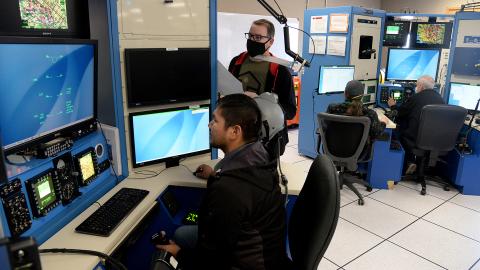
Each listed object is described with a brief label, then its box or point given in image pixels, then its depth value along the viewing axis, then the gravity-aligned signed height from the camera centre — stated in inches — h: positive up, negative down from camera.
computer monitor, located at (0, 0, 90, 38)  62.9 +5.9
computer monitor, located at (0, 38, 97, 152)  50.9 -5.6
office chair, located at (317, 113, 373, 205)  124.9 -28.9
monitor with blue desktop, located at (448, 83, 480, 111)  151.0 -15.7
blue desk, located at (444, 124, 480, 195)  142.7 -42.9
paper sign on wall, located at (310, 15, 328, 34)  167.2 +13.6
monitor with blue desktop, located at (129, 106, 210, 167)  79.4 -18.1
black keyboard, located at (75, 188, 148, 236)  57.2 -26.6
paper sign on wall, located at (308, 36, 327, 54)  169.6 +4.6
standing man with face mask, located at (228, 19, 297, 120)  96.8 -6.6
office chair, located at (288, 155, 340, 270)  49.4 -22.4
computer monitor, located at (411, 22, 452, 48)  174.7 +10.2
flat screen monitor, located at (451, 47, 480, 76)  151.3 -1.9
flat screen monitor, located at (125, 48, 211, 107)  79.0 -5.1
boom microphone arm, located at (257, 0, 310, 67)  72.7 +0.9
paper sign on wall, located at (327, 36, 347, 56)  161.3 +4.1
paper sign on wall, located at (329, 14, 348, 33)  158.1 +13.4
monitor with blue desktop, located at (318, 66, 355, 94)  159.8 -10.1
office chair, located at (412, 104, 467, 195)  132.6 -27.4
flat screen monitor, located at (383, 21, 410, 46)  175.2 +10.4
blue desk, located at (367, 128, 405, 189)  146.4 -42.3
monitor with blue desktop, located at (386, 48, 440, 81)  174.2 -3.2
